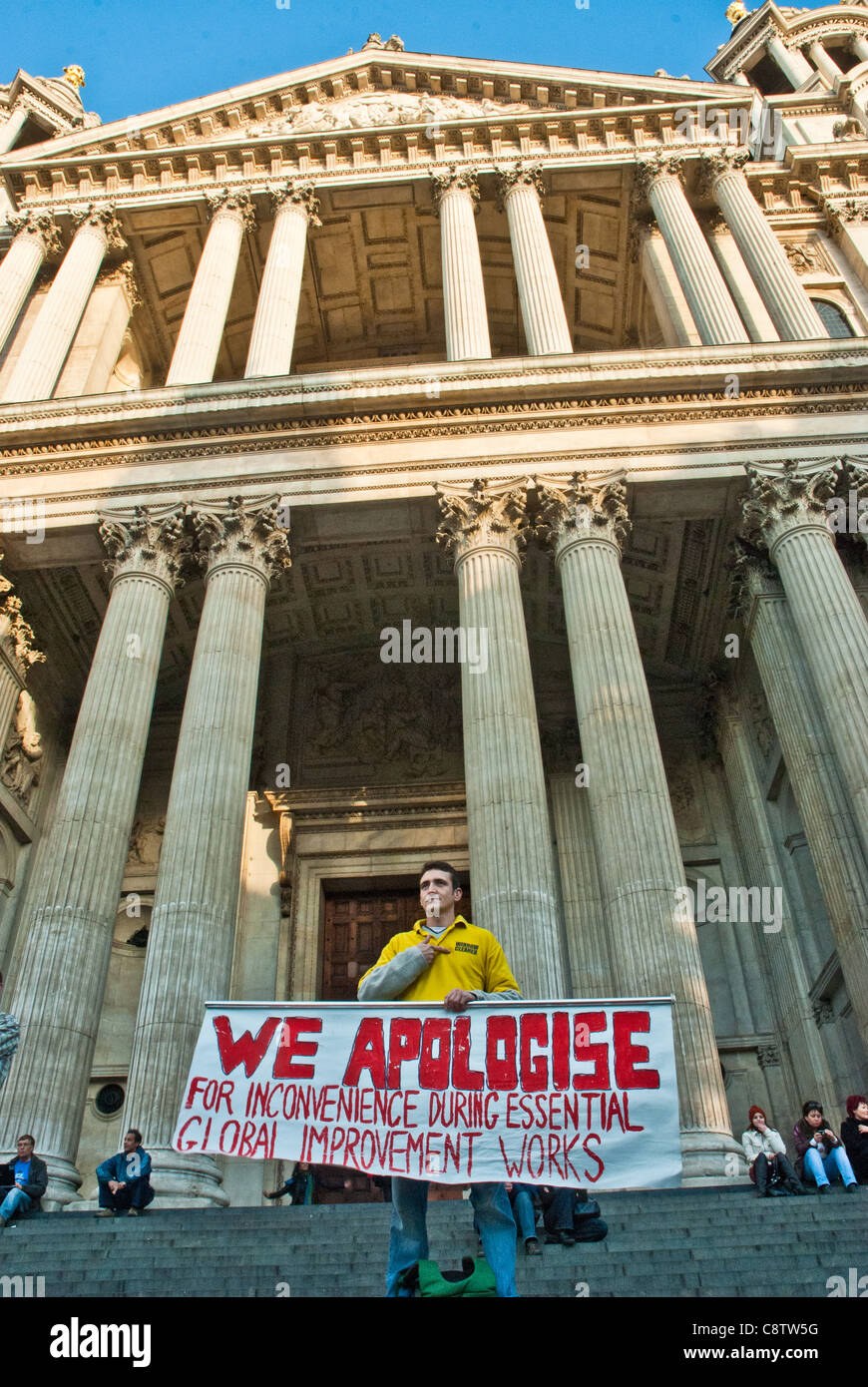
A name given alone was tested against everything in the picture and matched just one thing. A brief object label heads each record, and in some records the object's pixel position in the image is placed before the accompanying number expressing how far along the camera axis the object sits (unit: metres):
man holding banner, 5.34
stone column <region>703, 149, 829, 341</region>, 18.84
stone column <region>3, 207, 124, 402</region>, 19.03
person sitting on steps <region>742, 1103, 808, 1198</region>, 9.41
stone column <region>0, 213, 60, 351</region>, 21.16
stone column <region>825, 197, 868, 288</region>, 23.58
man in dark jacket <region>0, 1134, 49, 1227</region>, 9.19
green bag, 4.54
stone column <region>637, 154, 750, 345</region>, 18.50
